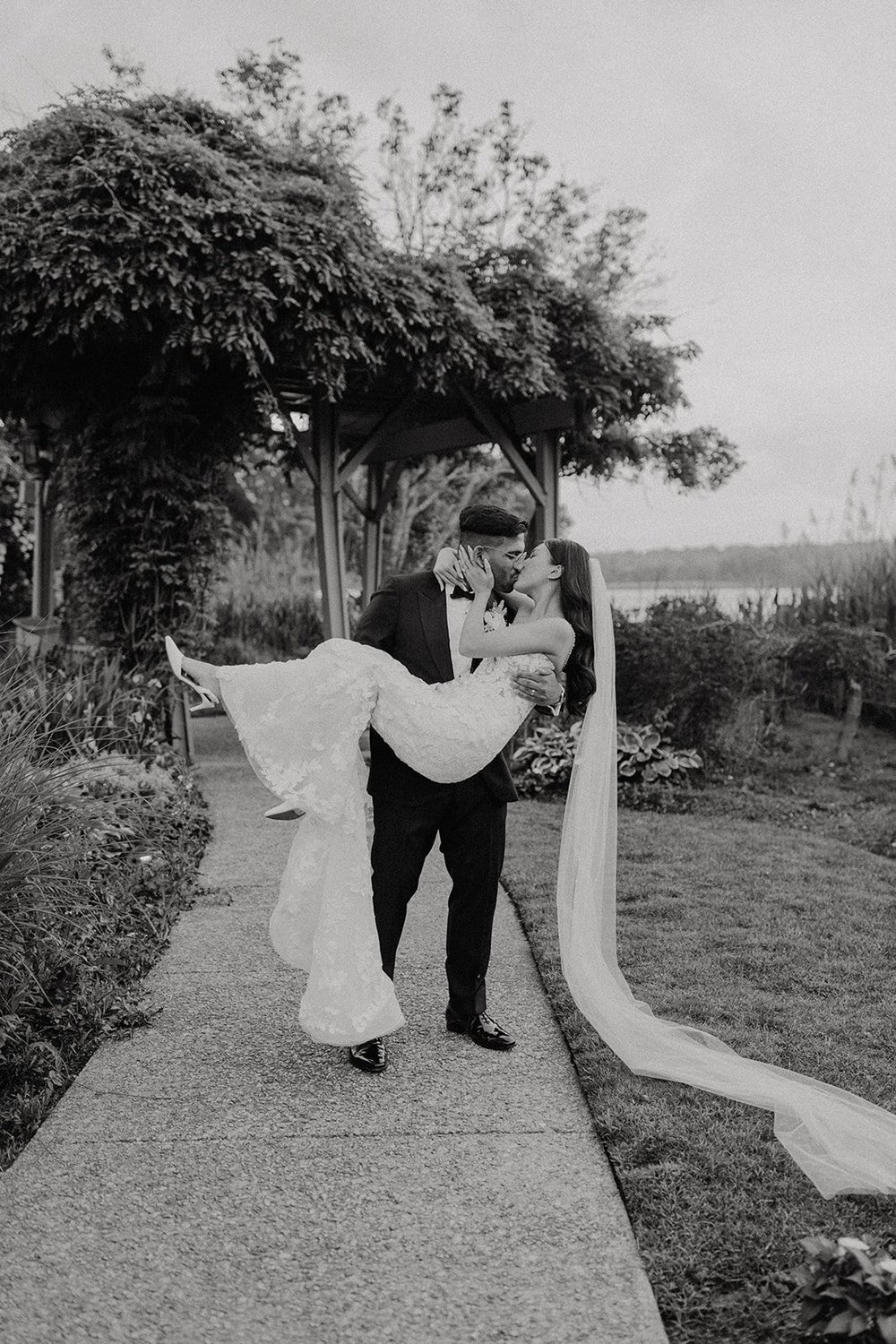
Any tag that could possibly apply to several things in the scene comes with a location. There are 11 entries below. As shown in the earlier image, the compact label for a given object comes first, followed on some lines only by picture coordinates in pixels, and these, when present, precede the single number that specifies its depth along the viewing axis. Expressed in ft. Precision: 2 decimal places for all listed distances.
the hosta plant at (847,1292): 6.70
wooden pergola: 33.42
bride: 11.58
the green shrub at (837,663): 33.99
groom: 12.32
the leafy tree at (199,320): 24.58
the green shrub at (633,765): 29.12
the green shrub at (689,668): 30.07
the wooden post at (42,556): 44.96
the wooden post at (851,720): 33.50
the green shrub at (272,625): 60.29
